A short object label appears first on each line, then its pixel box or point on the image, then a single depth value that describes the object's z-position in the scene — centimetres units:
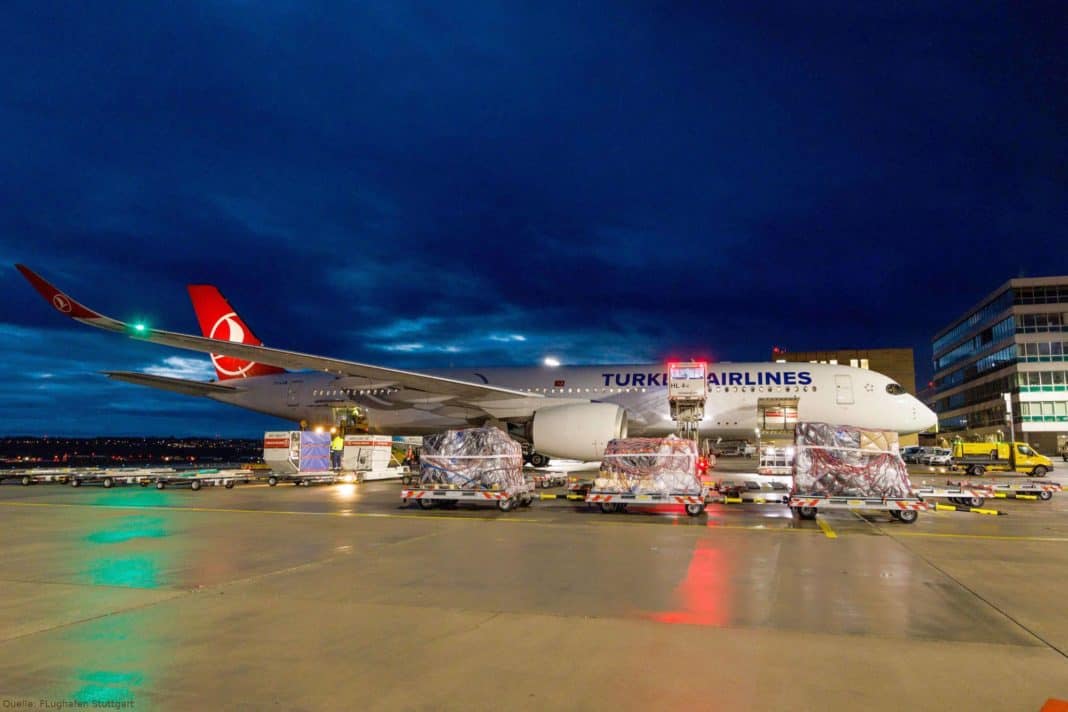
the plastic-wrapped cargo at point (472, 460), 1424
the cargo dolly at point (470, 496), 1392
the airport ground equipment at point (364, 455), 2441
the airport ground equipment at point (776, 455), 2555
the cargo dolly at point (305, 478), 2167
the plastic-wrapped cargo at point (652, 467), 1335
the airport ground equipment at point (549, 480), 2002
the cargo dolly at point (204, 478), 2062
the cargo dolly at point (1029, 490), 1606
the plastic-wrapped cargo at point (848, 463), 1225
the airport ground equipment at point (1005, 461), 2909
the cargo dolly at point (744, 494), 1534
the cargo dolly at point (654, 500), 1297
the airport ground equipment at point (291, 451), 2233
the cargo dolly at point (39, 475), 2314
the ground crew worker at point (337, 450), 2463
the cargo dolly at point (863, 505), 1183
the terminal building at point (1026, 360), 6206
